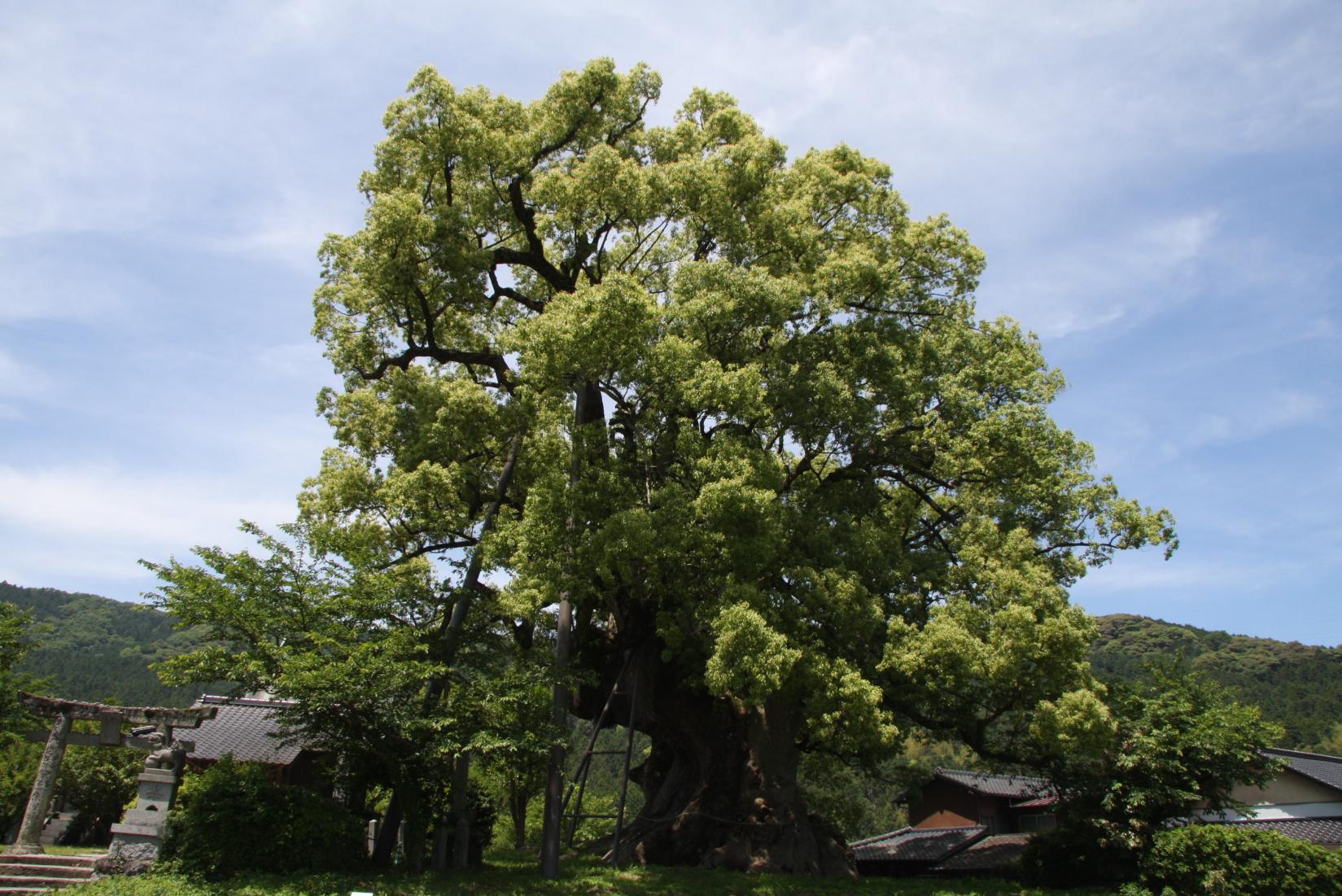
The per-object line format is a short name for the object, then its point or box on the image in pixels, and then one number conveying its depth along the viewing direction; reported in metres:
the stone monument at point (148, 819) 11.86
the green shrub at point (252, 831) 11.84
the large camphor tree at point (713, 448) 13.70
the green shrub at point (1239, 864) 12.98
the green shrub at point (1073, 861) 15.96
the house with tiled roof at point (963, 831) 26.41
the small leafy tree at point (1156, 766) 14.79
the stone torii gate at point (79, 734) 13.23
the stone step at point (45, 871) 12.79
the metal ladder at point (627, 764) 14.09
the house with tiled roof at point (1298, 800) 20.75
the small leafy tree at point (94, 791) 25.12
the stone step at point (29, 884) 12.12
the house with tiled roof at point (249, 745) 22.66
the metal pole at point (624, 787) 14.48
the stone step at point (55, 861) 13.34
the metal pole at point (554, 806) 13.27
